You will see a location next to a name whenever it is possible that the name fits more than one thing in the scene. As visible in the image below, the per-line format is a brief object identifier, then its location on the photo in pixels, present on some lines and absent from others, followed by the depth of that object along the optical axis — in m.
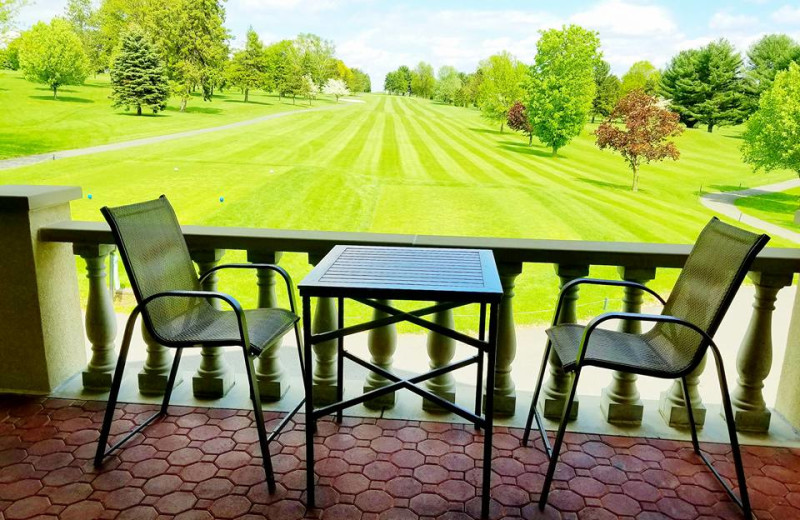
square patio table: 1.44
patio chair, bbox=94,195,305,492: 1.63
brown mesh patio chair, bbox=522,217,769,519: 1.52
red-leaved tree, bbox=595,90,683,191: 17.92
